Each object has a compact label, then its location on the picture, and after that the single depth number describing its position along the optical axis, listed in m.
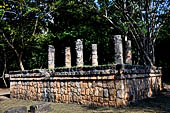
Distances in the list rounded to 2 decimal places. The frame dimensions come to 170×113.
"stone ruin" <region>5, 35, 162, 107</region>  6.71
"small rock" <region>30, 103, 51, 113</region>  6.50
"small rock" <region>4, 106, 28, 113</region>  6.04
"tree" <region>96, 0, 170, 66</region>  11.65
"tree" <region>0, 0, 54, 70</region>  14.73
